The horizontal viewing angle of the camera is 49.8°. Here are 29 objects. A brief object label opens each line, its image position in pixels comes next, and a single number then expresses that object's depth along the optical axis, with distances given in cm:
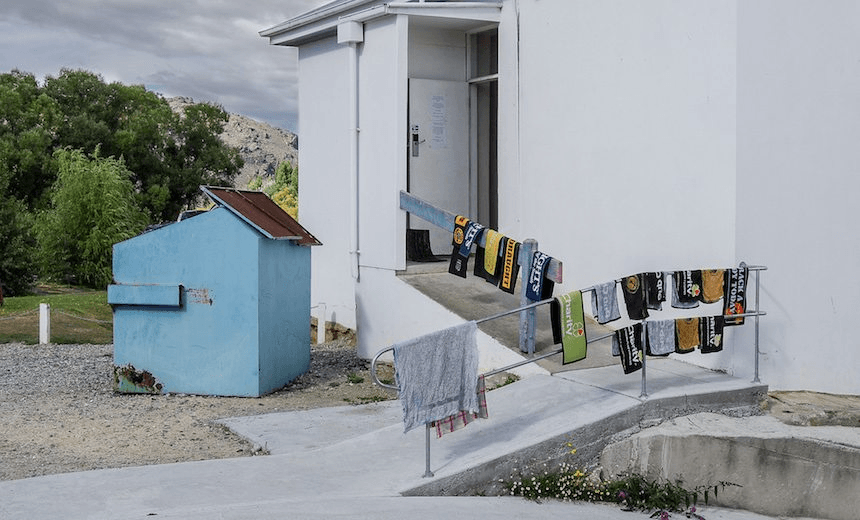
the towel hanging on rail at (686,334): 817
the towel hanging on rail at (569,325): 784
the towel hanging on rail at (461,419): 685
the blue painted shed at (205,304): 989
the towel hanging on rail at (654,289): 815
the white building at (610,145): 889
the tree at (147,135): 4479
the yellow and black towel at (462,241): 1001
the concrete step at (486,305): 952
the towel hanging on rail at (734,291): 844
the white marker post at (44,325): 1557
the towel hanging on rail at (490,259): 954
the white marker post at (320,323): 1445
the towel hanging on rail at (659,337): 801
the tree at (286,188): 3524
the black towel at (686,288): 831
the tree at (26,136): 4084
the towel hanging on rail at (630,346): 793
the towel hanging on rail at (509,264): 930
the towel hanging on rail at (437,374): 649
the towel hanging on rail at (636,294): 810
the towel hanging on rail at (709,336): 830
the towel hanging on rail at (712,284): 838
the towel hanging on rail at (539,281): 880
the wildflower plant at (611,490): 689
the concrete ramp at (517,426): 684
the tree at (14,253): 2734
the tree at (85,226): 3148
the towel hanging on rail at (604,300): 802
